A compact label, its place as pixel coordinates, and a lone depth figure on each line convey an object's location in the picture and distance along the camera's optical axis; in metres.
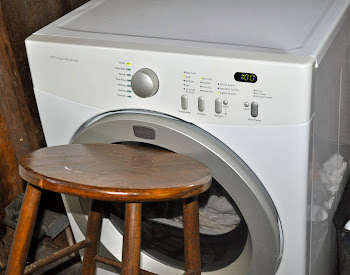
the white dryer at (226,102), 1.32
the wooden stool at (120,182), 1.18
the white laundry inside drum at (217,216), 1.56
